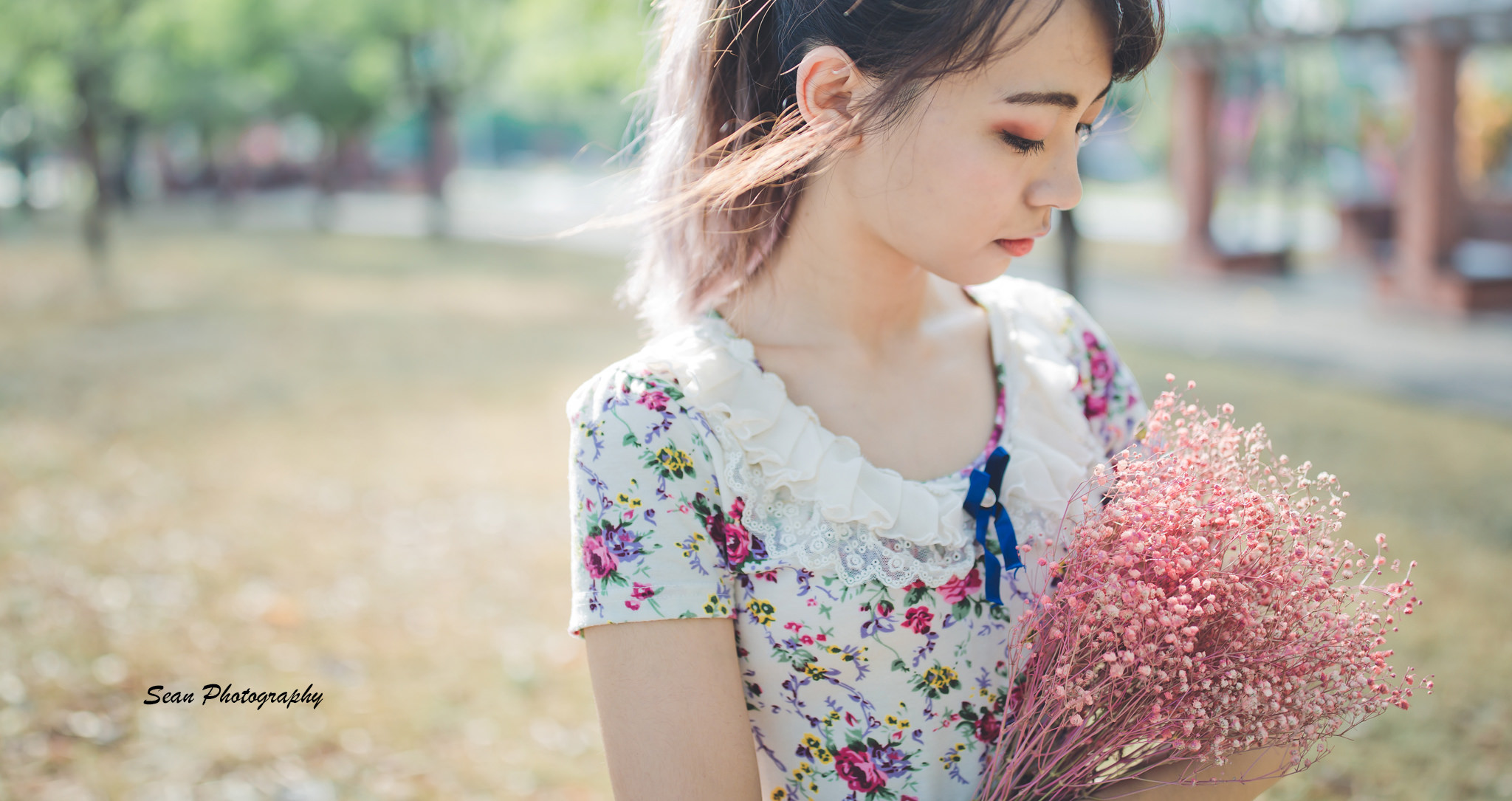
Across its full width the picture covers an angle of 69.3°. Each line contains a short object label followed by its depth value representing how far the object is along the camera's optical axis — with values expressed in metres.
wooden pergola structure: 9.73
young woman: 1.29
